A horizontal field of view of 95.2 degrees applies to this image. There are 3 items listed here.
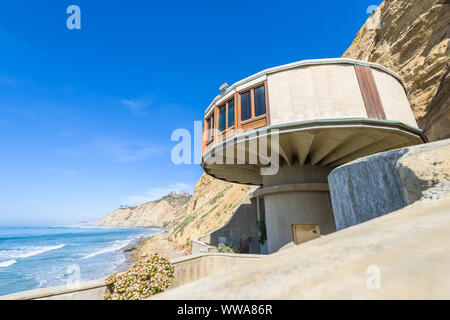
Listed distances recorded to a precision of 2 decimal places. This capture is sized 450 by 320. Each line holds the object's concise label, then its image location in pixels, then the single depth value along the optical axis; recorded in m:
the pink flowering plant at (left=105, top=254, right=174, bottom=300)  5.80
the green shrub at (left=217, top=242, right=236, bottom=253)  15.55
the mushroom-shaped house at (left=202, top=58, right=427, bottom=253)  9.13
